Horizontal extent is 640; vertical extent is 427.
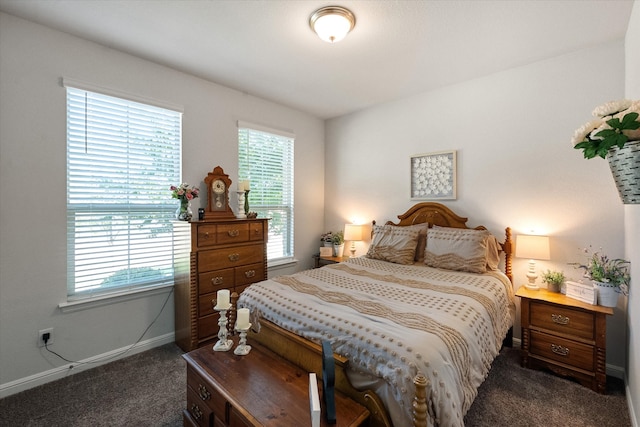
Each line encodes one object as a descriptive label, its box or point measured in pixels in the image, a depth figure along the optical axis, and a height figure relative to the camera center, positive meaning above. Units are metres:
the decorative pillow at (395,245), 2.98 -0.34
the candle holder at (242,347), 1.70 -0.81
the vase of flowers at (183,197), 2.69 +0.15
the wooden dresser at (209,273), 2.59 -0.58
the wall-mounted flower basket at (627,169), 0.91 +0.14
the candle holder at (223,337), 1.74 -0.76
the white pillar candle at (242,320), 1.65 -0.62
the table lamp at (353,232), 3.80 -0.26
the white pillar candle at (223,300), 1.71 -0.52
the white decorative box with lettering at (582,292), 2.17 -0.63
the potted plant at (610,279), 2.11 -0.50
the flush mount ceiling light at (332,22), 1.96 +1.34
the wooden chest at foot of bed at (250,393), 1.21 -0.85
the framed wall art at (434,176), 3.23 +0.43
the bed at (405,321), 1.23 -0.60
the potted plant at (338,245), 3.98 -0.45
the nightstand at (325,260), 3.78 -0.64
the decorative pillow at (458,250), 2.59 -0.35
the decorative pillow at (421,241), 3.08 -0.31
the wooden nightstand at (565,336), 2.07 -0.96
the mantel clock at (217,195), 3.01 +0.20
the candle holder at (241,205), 3.17 +0.09
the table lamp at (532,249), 2.44 -0.32
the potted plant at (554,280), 2.48 -0.59
